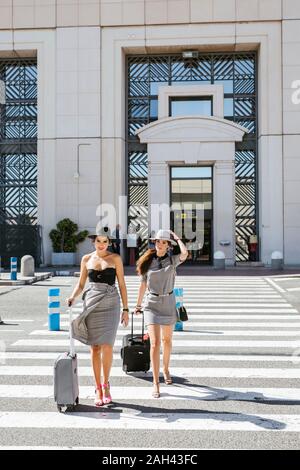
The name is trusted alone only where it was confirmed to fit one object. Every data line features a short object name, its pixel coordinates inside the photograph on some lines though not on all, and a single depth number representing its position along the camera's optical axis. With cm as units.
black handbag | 684
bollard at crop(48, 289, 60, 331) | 1010
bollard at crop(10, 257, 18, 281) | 1934
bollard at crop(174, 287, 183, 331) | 1029
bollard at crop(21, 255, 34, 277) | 2103
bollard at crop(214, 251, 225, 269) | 2550
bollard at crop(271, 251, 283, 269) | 2523
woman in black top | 570
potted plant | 2744
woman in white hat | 628
